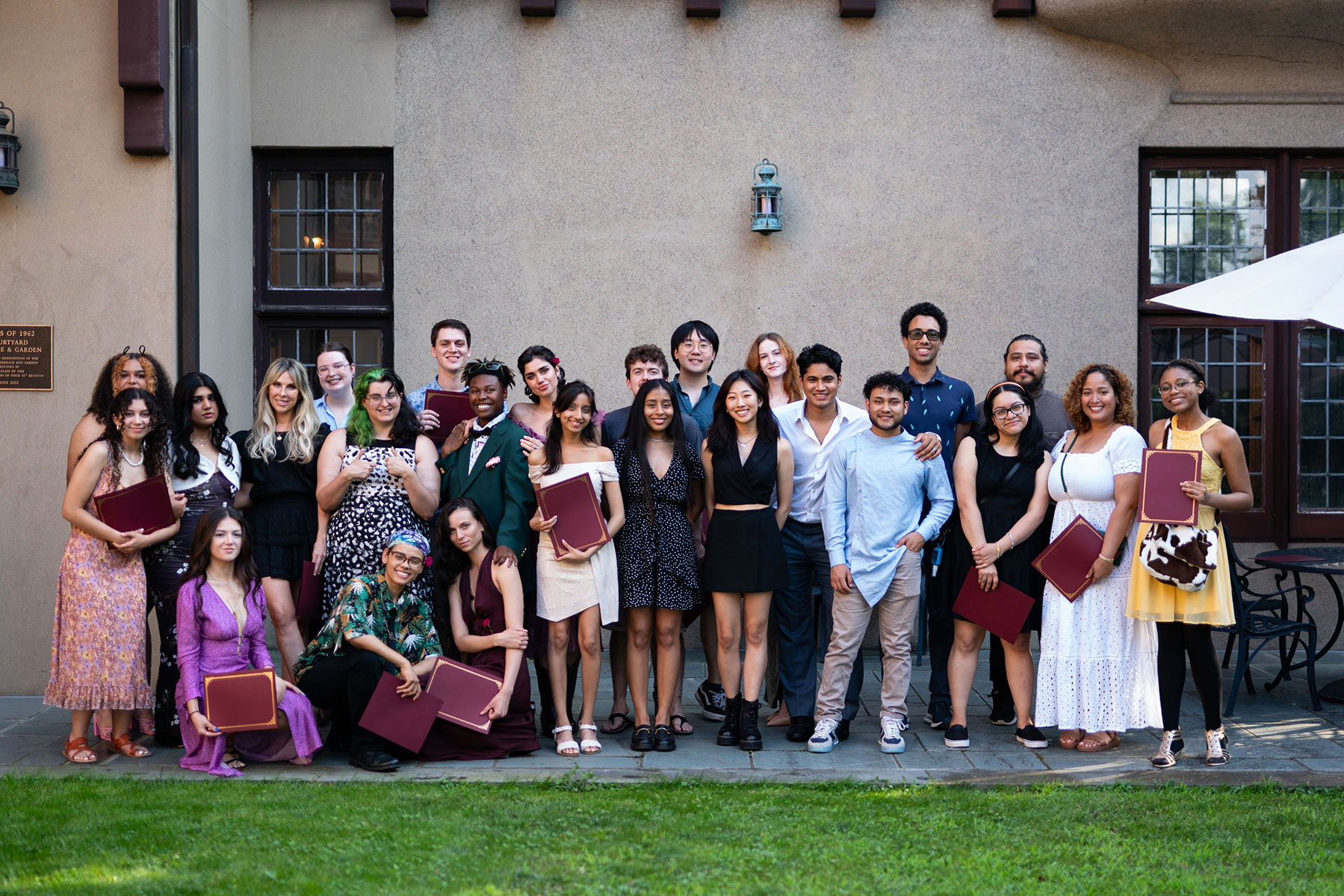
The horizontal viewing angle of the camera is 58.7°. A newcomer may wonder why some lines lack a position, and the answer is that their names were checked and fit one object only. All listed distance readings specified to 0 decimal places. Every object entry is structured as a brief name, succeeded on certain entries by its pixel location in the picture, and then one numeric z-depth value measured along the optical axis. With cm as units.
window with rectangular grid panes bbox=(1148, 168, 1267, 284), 778
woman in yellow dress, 508
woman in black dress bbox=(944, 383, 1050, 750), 532
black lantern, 659
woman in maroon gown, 520
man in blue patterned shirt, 573
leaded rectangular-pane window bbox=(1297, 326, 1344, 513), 779
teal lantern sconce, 743
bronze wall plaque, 673
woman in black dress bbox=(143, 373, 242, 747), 550
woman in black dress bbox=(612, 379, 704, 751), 532
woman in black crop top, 532
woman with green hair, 536
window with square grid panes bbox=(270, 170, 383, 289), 786
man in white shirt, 556
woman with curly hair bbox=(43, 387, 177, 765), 527
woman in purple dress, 501
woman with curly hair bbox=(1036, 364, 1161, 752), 520
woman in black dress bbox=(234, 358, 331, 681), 562
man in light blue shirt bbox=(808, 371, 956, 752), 534
